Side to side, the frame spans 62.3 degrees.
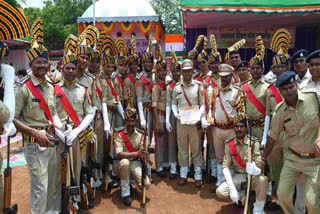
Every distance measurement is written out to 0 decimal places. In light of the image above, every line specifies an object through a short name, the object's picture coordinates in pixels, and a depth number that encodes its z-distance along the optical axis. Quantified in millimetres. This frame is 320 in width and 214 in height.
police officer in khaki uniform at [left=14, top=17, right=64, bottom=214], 3418
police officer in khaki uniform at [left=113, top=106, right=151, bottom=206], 4746
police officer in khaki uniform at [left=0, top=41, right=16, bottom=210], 2646
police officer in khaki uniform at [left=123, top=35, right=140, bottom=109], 5754
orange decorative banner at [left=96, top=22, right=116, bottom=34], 14655
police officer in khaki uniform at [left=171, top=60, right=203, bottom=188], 5438
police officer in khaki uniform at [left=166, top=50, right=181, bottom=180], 5707
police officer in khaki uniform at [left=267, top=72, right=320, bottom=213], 3244
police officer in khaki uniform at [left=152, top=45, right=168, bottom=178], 5770
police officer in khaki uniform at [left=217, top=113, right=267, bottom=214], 4098
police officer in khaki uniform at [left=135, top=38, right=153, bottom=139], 5758
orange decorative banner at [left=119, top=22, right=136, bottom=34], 14789
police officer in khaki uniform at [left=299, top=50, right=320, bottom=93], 3525
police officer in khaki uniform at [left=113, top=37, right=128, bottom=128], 5605
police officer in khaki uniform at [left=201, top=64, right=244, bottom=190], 4855
